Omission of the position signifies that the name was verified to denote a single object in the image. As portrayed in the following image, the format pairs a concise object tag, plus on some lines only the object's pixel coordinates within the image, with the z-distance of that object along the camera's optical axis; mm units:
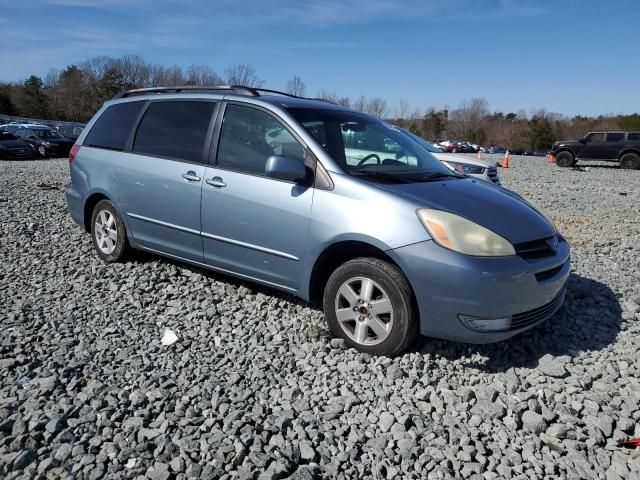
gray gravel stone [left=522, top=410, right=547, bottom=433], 2762
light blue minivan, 3234
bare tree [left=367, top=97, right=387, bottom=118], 78844
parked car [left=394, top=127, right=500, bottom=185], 9953
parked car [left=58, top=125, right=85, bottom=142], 28025
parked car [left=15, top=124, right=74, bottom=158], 22562
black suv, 23031
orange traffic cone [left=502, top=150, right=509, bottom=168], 23516
